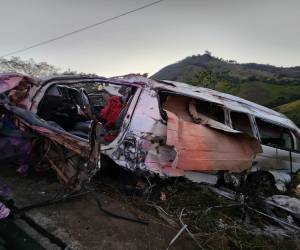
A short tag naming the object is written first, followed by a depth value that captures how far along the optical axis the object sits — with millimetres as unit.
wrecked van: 2857
